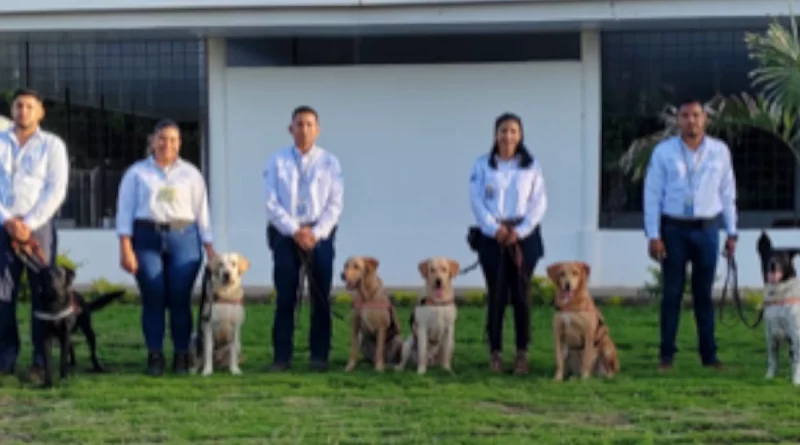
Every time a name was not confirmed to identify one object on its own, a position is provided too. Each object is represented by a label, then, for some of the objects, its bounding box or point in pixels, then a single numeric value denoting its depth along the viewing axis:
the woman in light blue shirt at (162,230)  7.32
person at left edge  7.20
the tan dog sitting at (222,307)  7.44
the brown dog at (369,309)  7.68
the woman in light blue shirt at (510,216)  7.46
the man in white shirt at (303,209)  7.49
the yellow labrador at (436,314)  7.53
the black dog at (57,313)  7.05
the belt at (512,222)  7.46
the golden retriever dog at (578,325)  7.25
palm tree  9.34
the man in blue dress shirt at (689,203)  7.48
